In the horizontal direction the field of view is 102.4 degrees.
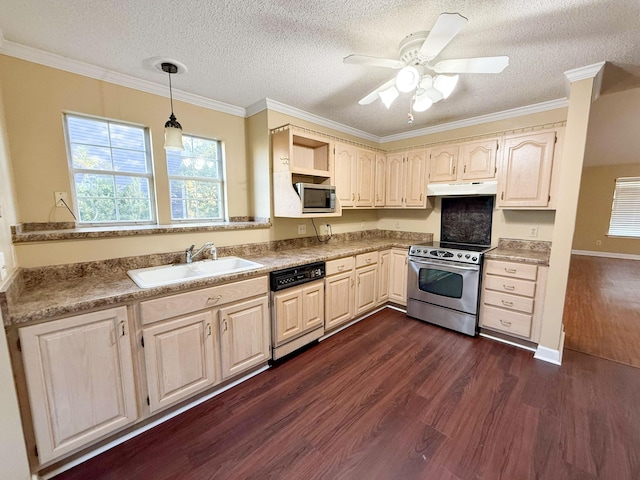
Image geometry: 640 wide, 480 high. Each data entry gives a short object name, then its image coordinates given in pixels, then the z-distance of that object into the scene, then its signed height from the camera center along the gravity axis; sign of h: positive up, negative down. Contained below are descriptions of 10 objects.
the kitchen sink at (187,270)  1.86 -0.49
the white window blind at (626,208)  6.25 +0.04
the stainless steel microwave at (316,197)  2.60 +0.13
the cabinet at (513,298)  2.48 -0.89
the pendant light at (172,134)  1.86 +0.55
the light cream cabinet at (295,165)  2.59 +0.49
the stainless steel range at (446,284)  2.76 -0.85
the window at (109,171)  2.01 +0.33
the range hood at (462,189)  2.85 +0.25
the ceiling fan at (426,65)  1.31 +0.85
